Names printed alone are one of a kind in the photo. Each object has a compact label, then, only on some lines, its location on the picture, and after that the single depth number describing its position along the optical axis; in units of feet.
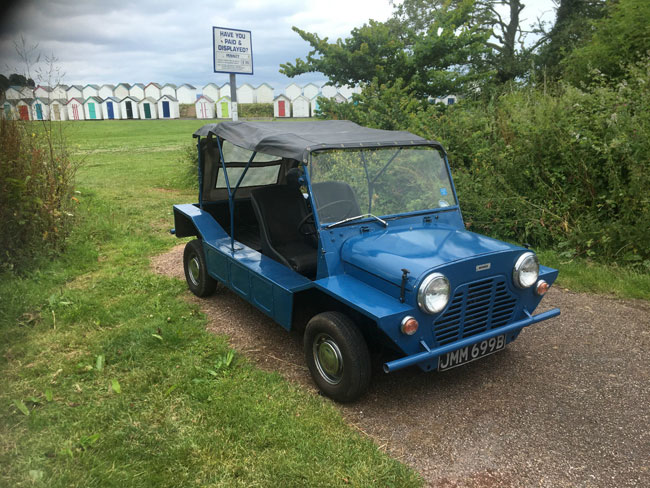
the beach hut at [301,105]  164.55
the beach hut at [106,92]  175.82
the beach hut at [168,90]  179.63
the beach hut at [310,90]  171.42
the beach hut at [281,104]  166.91
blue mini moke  10.43
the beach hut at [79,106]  154.18
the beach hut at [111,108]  167.63
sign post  32.04
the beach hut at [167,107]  173.06
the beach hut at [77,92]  170.42
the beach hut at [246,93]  177.88
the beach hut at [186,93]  181.37
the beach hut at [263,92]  177.17
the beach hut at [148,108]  171.01
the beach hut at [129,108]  169.71
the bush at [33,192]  18.02
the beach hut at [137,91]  179.22
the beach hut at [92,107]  165.07
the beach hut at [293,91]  171.01
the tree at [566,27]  63.68
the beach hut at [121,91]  179.01
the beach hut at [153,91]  179.93
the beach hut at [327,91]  142.41
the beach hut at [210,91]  178.56
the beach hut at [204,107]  171.63
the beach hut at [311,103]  164.06
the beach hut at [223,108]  164.64
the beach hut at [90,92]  172.86
